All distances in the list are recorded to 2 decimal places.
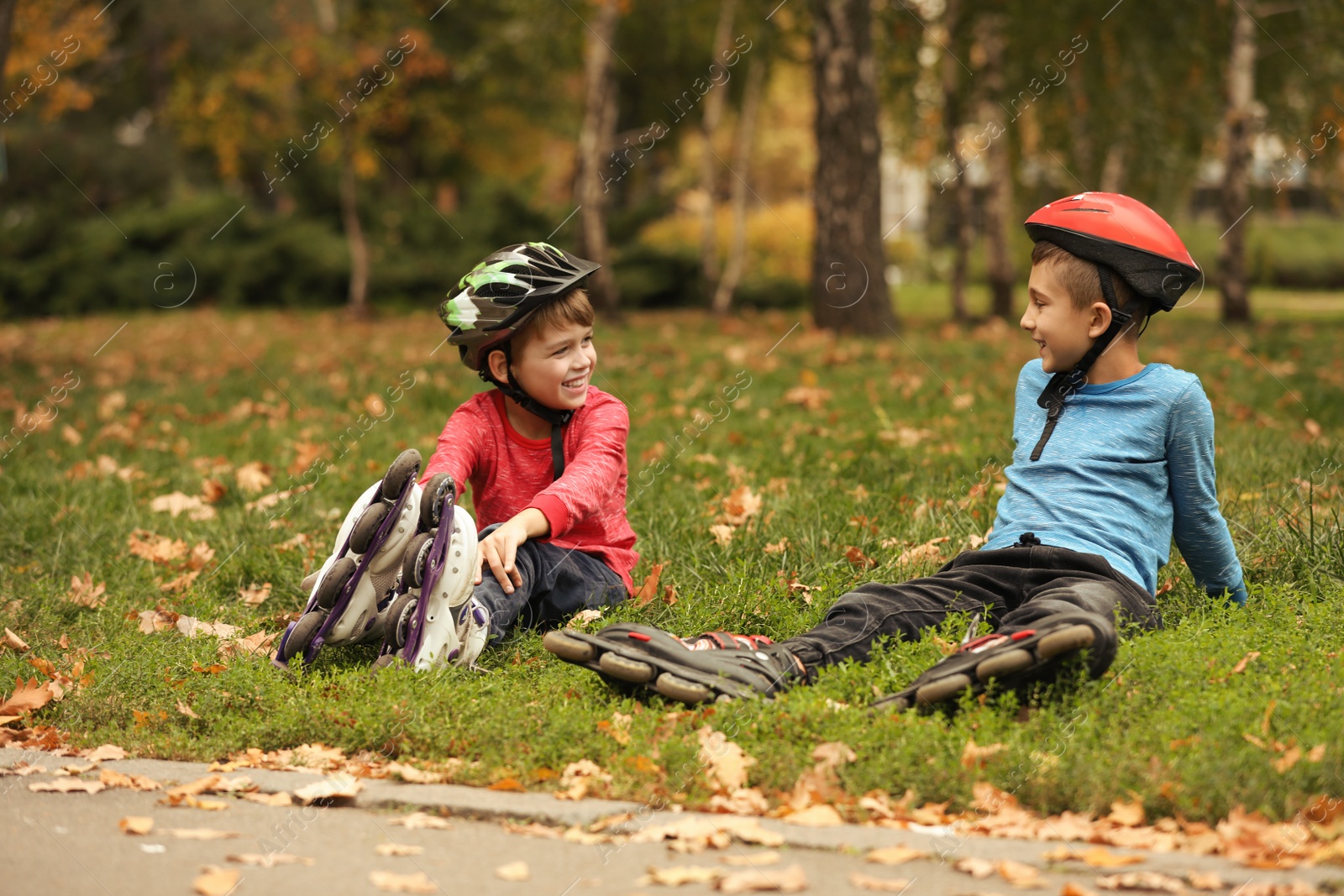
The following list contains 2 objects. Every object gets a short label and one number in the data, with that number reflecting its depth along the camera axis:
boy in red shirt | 6.50
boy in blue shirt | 6.30
